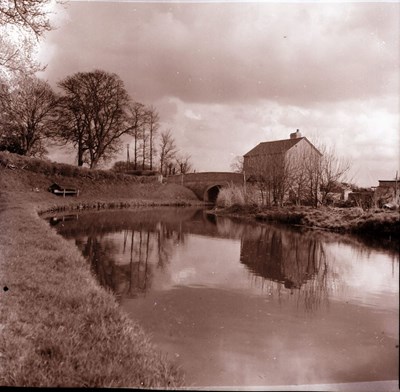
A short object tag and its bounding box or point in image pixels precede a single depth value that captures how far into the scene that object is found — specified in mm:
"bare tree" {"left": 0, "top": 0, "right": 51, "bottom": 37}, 5852
